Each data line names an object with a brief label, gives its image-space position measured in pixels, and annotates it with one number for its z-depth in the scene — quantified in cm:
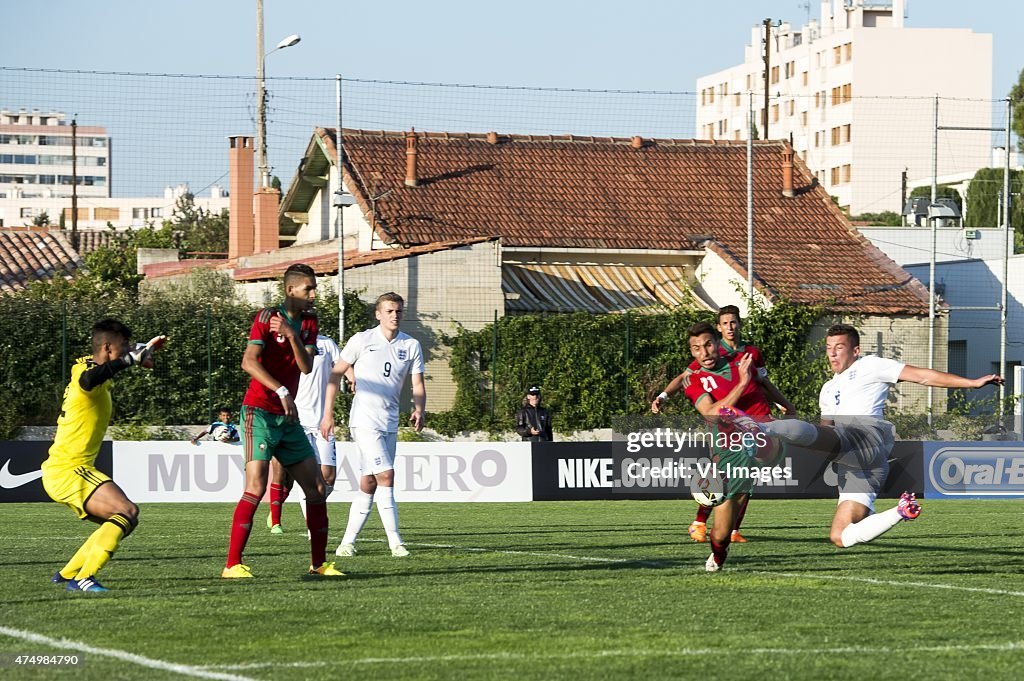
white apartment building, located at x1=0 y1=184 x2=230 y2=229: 17625
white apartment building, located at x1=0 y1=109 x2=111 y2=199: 19225
